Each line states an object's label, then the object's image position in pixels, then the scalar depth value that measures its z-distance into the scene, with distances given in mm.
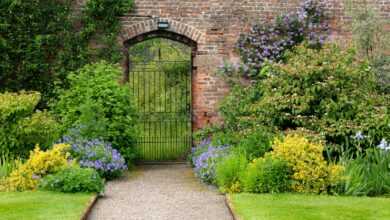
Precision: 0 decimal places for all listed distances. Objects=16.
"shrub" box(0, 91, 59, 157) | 12188
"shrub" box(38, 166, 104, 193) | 10273
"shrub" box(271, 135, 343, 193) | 10398
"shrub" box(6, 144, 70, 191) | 10570
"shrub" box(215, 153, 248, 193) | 10695
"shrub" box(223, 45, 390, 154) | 11945
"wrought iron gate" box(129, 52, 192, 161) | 16891
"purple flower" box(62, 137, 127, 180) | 12029
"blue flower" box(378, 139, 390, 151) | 10898
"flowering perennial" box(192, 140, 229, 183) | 11867
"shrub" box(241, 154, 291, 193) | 10352
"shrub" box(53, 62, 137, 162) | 13352
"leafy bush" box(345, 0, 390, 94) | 15312
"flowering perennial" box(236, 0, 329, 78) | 15539
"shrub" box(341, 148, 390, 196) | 10516
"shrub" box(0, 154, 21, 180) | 11227
